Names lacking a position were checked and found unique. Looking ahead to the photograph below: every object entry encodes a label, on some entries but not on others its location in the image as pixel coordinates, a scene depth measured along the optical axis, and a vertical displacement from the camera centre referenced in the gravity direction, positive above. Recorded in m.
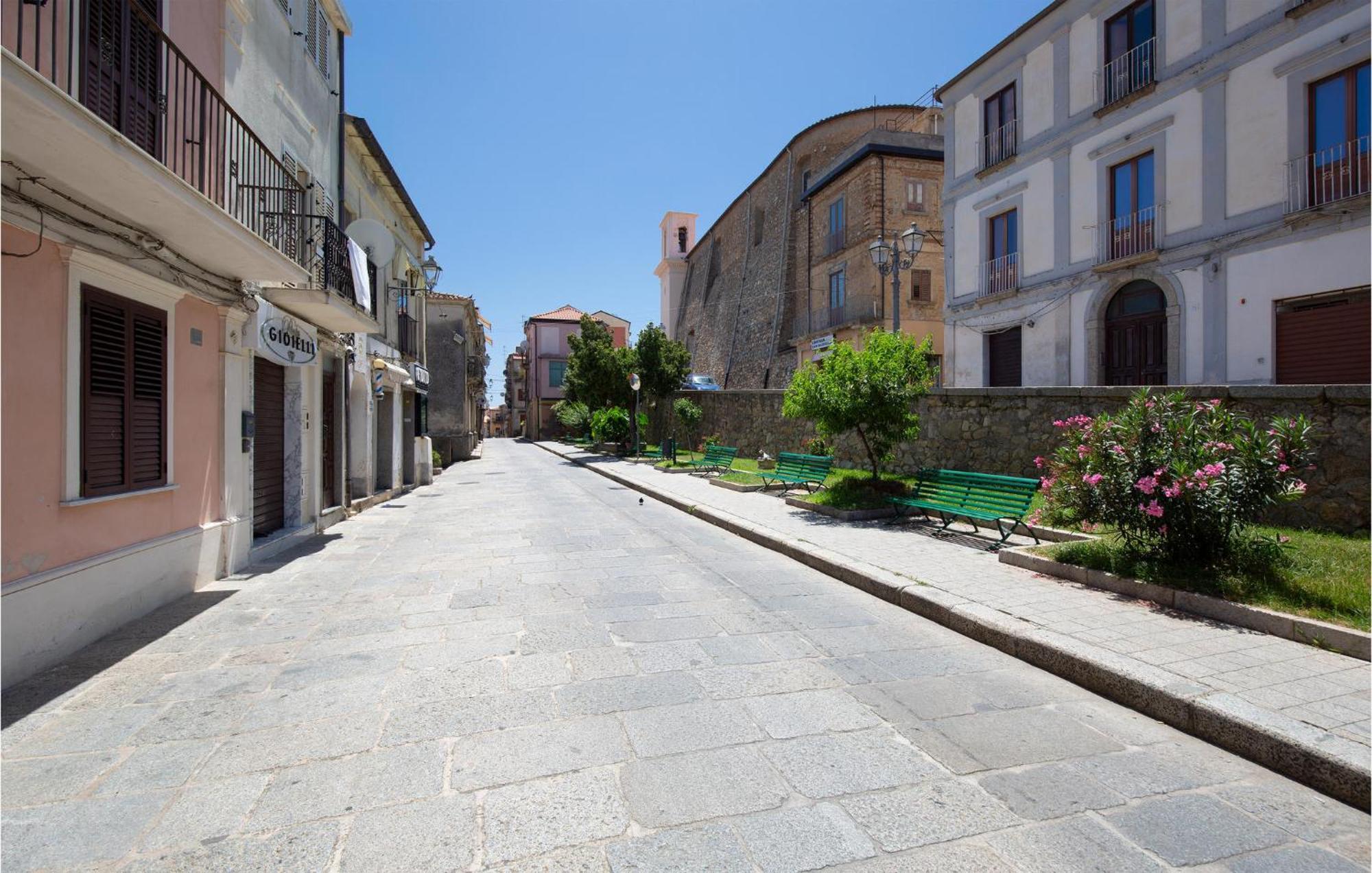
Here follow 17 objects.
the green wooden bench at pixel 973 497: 7.40 -0.72
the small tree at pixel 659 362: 26.14 +3.09
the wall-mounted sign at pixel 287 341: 7.69 +1.20
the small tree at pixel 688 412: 25.33 +1.00
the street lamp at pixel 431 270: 16.72 +4.34
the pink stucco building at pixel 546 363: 61.28 +7.07
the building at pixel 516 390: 75.12 +5.74
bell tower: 57.72 +16.03
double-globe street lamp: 14.62 +4.42
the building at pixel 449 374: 27.98 +2.71
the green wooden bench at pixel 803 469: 12.29 -0.61
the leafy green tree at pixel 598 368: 27.69 +3.01
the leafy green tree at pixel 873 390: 10.12 +0.77
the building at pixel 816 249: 26.44 +9.67
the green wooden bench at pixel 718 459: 17.50 -0.59
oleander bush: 4.88 -0.27
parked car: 35.72 +3.23
